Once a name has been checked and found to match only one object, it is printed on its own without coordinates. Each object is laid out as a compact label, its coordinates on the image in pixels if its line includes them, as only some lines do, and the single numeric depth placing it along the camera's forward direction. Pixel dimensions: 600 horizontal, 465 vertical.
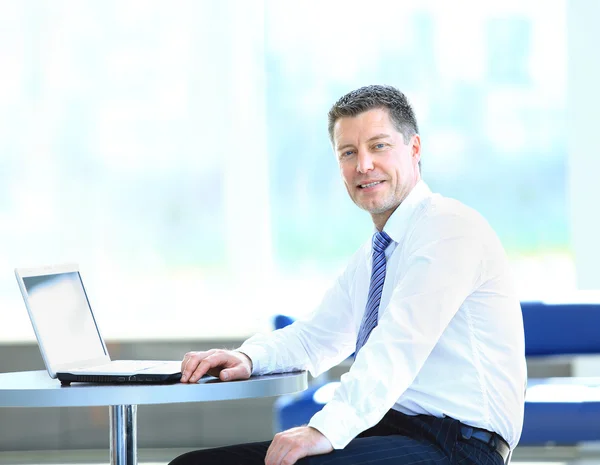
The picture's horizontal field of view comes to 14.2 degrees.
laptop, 4.18
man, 4.01
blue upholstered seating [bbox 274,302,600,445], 5.29
